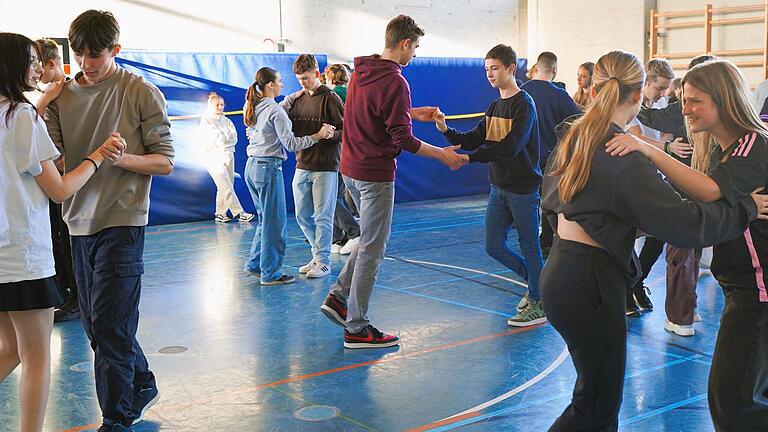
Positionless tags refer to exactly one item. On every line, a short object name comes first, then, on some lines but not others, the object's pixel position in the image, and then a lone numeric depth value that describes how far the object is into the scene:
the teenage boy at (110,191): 3.59
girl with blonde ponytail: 2.60
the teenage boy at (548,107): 6.76
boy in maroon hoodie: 5.03
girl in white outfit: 10.94
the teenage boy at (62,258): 5.95
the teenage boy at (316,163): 7.20
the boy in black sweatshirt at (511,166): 5.51
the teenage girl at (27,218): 3.12
